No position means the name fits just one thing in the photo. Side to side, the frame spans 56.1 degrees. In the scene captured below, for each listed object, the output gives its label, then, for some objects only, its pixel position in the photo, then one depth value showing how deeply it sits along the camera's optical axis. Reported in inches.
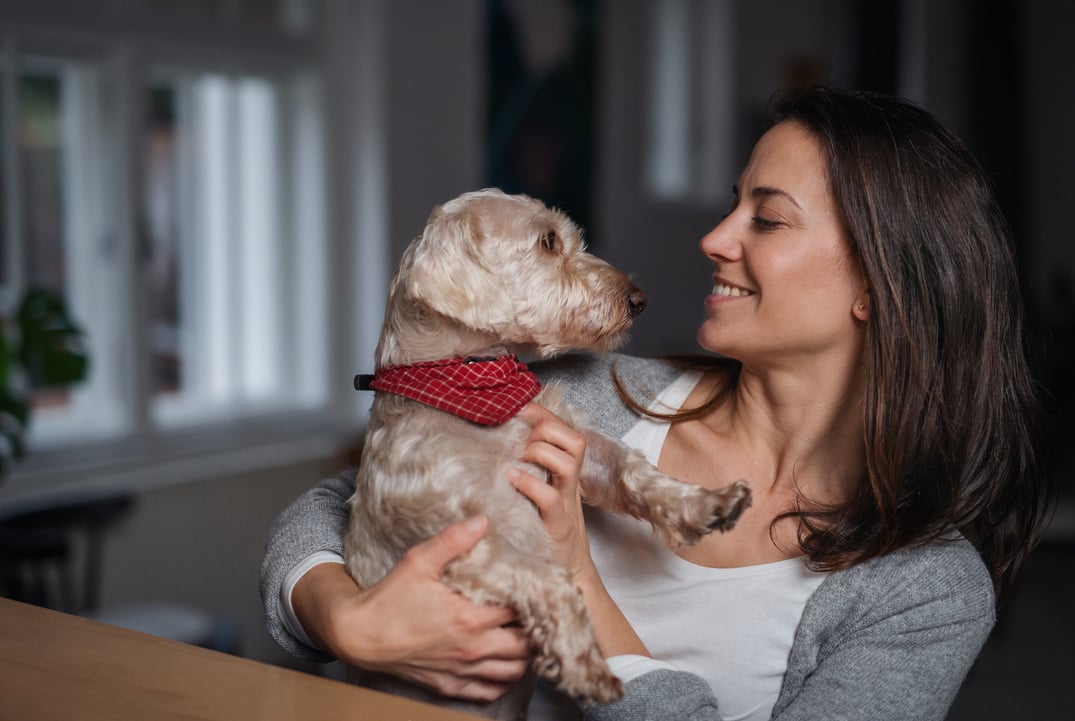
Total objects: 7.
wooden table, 35.3
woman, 52.7
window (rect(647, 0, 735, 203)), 279.1
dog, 48.9
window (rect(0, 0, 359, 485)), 138.9
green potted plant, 102.7
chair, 113.3
